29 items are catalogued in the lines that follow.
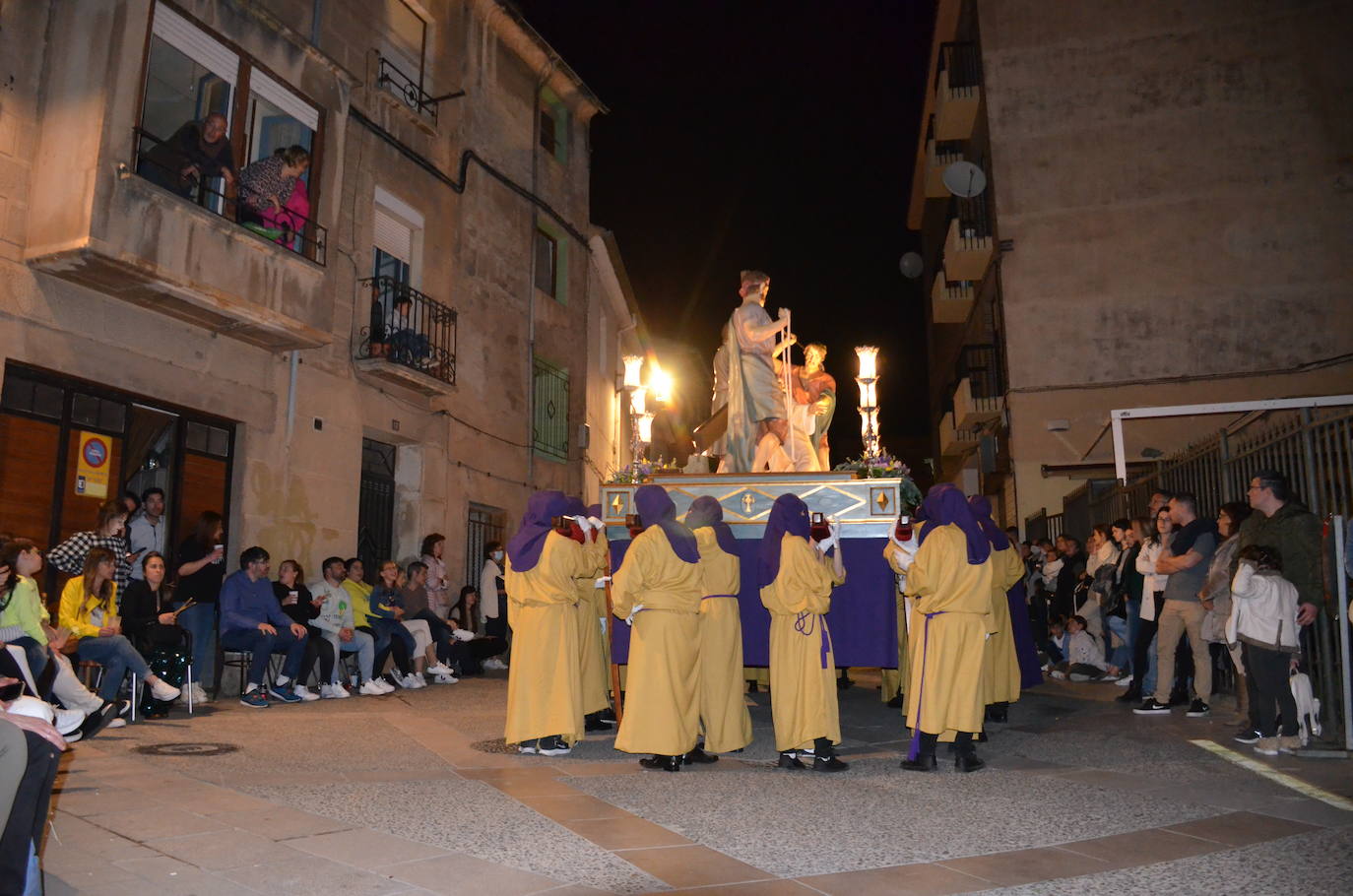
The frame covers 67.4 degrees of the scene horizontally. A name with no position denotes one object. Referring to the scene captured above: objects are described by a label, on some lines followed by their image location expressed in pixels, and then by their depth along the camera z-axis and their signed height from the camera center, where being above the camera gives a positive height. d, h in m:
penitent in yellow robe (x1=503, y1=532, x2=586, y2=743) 7.52 -0.48
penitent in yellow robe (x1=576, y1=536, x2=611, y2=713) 8.23 -0.48
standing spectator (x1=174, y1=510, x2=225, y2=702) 10.16 -0.02
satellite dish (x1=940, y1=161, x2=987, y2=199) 21.02 +8.54
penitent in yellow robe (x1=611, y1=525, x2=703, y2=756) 6.92 -0.41
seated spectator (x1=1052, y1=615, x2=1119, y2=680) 12.27 -0.73
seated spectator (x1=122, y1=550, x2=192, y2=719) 8.98 -0.44
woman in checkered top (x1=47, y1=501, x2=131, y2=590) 8.88 +0.30
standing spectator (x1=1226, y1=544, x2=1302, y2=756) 7.04 -0.26
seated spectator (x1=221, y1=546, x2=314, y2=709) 10.01 -0.45
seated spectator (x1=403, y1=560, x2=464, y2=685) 12.55 -0.46
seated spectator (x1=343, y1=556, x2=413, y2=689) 11.61 -0.45
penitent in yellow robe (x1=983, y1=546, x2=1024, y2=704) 8.81 -0.56
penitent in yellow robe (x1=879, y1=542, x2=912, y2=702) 7.63 -0.69
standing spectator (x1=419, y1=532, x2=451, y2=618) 13.55 +0.20
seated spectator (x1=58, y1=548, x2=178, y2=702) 8.30 -0.37
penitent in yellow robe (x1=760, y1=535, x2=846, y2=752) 6.95 -0.43
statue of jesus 10.54 +1.99
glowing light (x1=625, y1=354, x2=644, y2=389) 10.57 +2.22
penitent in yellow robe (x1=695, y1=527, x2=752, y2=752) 7.40 -0.48
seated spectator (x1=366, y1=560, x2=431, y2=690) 11.80 -0.48
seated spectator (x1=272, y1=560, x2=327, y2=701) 10.63 -0.32
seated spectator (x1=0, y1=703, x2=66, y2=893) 3.28 -0.71
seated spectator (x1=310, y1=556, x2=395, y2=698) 11.04 -0.50
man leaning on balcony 10.46 +4.37
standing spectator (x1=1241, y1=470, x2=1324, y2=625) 7.23 +0.46
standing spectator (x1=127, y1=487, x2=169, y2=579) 10.09 +0.52
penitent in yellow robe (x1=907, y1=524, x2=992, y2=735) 6.82 -0.28
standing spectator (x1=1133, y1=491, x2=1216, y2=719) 8.77 +0.14
